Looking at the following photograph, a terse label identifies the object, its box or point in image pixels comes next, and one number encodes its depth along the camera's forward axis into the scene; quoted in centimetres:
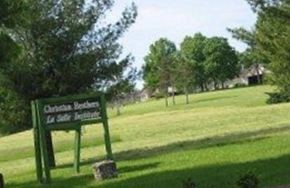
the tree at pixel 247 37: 4200
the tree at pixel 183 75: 11831
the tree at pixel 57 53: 2547
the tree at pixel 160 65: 12019
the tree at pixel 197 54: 15425
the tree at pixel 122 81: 2753
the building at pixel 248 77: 15704
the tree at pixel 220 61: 15312
